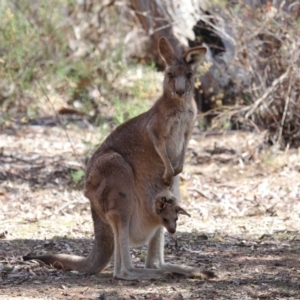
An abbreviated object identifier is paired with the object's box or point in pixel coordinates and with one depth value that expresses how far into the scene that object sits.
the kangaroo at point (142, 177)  9.67
